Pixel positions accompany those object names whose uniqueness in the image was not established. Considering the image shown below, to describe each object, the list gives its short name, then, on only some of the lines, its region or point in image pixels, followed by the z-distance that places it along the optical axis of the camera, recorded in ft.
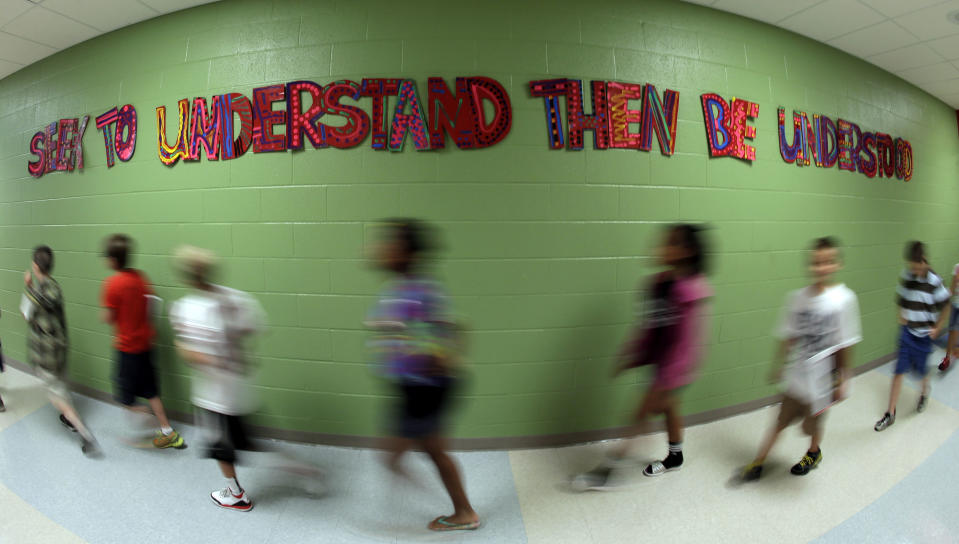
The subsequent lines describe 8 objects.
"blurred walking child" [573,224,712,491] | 5.49
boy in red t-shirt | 6.70
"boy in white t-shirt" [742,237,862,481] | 5.61
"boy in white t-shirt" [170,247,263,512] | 5.20
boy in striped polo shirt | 7.48
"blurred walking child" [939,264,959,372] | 9.20
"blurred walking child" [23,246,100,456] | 7.22
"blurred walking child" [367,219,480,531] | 4.74
